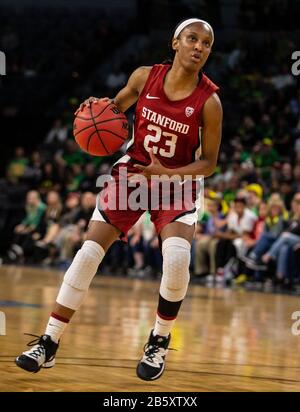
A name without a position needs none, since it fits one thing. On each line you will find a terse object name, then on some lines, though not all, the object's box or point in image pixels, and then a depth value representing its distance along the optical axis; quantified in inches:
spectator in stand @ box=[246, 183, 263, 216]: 530.0
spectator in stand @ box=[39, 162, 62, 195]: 708.0
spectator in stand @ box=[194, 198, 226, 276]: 537.3
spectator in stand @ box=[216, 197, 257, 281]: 522.3
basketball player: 194.9
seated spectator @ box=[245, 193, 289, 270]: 504.7
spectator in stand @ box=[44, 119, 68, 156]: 787.4
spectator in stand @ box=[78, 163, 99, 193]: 662.5
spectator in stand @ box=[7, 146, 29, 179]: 756.8
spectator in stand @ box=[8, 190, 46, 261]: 668.7
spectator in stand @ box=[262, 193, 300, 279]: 485.4
